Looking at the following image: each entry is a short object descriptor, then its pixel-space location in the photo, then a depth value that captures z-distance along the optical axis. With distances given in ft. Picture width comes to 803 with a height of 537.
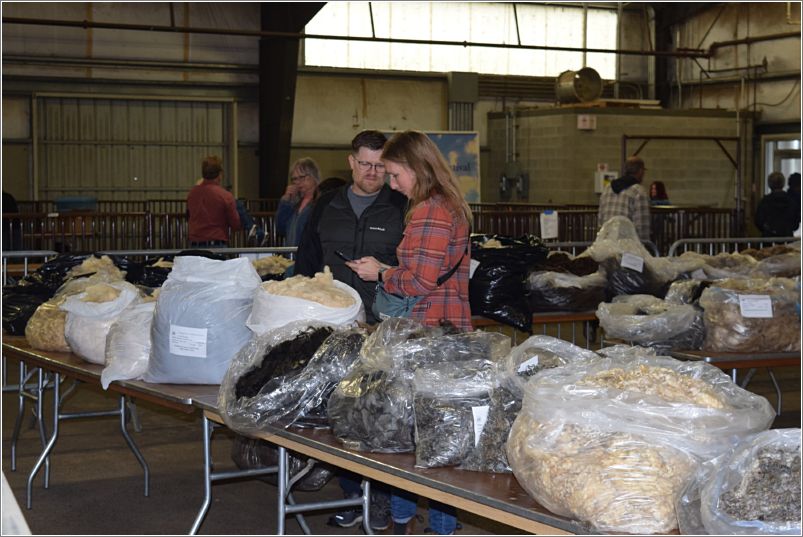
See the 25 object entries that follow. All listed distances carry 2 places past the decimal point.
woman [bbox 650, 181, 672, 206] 46.65
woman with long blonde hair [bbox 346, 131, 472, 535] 11.28
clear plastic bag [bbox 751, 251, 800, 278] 19.60
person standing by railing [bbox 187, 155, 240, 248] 27.07
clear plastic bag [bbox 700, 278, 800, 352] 14.89
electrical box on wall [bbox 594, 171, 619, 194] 47.91
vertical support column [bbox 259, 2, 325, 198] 45.73
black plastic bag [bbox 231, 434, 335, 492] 15.23
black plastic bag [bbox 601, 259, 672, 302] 19.58
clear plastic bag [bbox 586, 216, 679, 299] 19.63
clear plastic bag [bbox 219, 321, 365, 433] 9.40
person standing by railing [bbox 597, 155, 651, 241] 28.12
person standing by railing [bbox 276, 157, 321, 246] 21.32
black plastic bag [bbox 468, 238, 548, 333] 18.56
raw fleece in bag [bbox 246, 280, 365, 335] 10.59
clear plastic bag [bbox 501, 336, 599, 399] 8.07
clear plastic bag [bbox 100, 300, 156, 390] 12.01
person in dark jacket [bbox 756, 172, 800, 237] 35.90
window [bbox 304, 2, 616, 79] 51.11
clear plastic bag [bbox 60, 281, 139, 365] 13.08
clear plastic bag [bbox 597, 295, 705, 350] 15.16
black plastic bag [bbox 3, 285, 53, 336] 16.08
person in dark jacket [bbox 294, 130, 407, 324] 13.25
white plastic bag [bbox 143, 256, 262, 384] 11.30
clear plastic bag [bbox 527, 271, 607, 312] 19.58
